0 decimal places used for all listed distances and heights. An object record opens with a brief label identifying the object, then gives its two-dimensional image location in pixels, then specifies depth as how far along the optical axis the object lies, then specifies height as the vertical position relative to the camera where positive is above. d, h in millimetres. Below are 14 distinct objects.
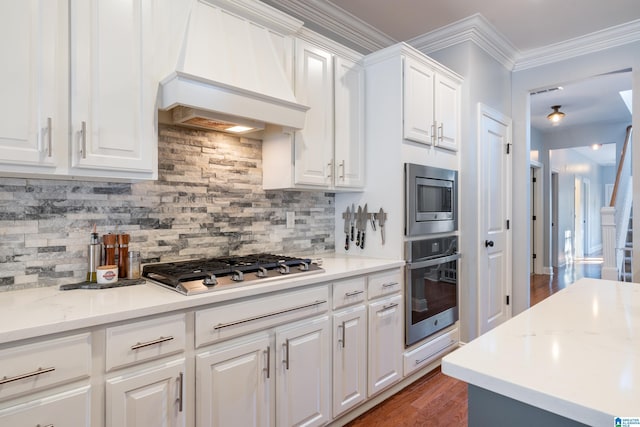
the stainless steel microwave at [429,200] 2670 +116
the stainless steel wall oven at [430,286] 2641 -550
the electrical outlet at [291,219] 2715 -32
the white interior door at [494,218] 3314 -35
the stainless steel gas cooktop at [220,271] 1584 -274
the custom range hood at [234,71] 1738 +752
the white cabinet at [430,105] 2717 +871
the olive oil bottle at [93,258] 1721 -202
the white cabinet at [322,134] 2375 +557
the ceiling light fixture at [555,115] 5484 +1490
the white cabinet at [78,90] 1367 +512
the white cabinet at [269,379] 1544 -765
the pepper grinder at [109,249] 1764 -164
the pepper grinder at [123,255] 1801 -197
